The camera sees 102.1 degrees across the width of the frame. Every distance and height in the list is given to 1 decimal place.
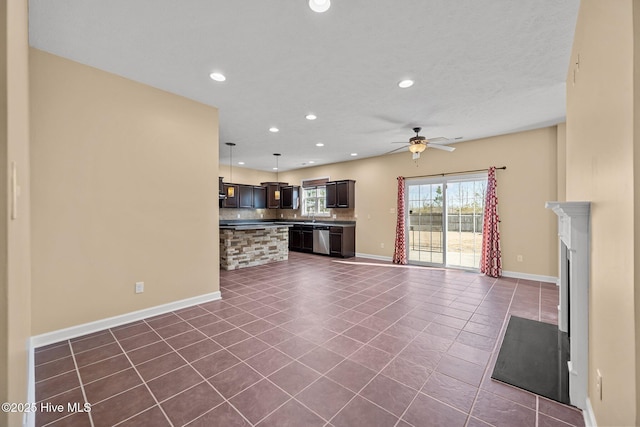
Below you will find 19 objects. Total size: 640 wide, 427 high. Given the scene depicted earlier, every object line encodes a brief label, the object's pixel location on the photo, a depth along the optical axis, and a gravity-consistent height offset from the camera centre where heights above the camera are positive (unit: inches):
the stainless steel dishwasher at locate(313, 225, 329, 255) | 299.4 -32.0
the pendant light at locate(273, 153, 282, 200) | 356.6 +25.3
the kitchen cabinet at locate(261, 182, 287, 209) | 362.9 +27.9
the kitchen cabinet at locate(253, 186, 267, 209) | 352.5 +20.2
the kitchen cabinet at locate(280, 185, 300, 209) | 355.6 +20.7
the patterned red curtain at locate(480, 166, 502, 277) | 200.1 -16.1
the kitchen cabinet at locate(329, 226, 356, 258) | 285.1 -33.0
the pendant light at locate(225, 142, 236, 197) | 230.6 +49.5
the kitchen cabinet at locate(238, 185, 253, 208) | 335.3 +20.6
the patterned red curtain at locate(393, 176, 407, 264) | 251.1 -21.4
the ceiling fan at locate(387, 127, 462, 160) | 164.9 +43.4
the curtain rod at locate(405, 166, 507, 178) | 200.5 +34.2
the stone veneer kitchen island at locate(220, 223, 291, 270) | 226.5 -31.6
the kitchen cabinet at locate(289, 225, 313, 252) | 319.3 -33.4
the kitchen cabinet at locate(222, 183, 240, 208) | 310.3 +18.1
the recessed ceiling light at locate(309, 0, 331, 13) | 72.9 +59.3
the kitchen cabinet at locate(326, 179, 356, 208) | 294.4 +21.6
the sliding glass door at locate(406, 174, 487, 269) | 218.8 -6.9
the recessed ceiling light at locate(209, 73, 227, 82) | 112.6 +59.8
